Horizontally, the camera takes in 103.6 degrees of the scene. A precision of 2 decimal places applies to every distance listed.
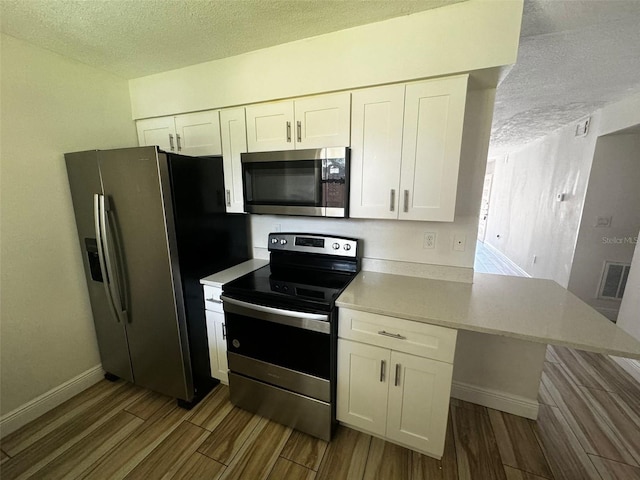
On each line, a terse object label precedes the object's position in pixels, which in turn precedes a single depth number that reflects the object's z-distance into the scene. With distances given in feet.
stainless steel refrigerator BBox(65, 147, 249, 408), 4.99
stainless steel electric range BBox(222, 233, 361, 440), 4.64
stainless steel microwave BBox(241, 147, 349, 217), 5.07
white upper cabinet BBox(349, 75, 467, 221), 4.39
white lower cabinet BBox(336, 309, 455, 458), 4.26
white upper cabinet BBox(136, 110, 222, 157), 6.19
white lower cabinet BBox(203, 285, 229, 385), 5.73
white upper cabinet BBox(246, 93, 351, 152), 5.01
